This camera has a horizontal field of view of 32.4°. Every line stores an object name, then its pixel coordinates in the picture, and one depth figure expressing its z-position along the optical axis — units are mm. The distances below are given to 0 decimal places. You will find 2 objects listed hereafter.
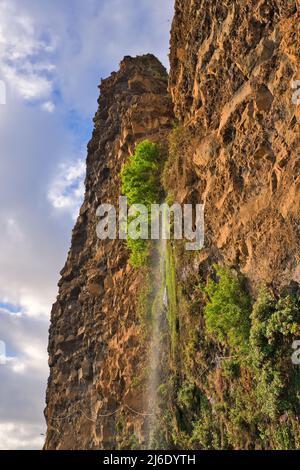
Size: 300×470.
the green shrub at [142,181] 23844
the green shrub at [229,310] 13938
